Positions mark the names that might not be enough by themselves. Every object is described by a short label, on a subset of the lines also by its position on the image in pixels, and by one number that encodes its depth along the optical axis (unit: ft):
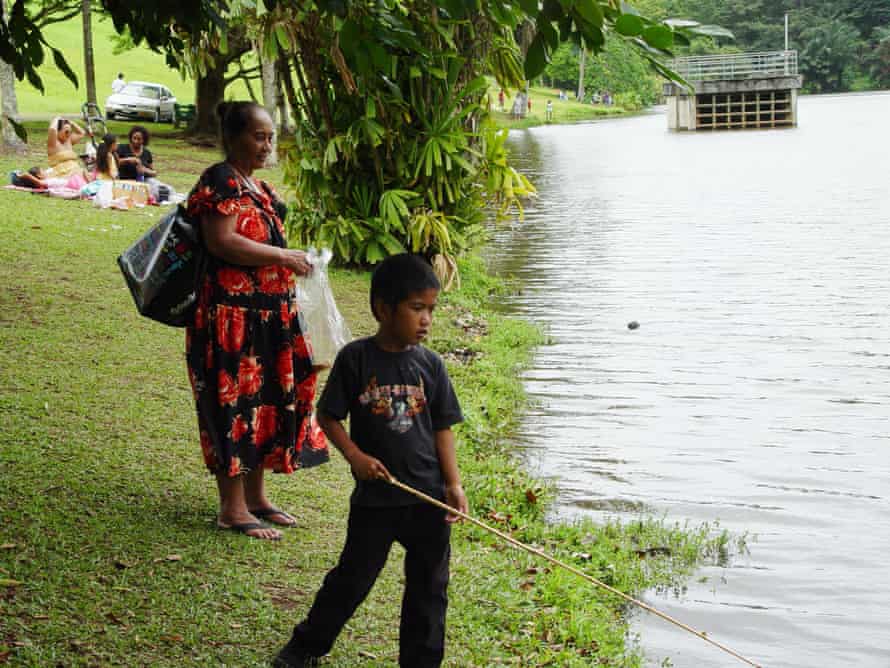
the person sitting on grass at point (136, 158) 54.39
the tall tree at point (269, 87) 73.92
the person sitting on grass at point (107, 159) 52.21
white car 120.06
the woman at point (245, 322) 15.51
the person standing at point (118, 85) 121.08
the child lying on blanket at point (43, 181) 52.80
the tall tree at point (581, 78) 293.23
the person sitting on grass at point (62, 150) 53.31
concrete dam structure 195.62
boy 12.01
